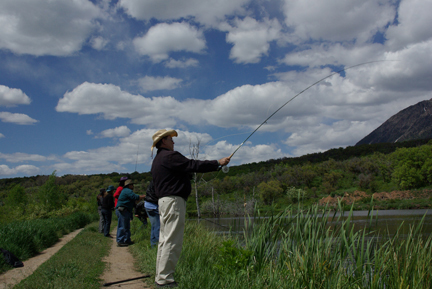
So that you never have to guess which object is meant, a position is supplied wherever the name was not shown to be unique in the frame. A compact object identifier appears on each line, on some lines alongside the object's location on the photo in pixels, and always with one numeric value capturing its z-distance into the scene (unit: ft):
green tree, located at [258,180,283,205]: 204.13
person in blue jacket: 26.32
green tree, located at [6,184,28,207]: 102.94
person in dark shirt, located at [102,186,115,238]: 34.42
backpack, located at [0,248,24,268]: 21.20
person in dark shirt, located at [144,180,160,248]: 20.81
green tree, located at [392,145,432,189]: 225.15
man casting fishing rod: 12.00
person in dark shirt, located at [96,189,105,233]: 38.50
